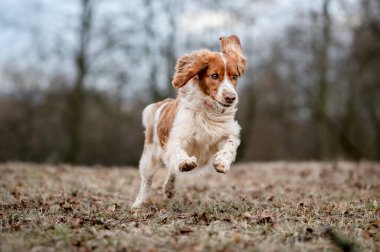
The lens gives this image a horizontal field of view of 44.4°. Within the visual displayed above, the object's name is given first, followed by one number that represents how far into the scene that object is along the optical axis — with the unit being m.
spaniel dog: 5.44
